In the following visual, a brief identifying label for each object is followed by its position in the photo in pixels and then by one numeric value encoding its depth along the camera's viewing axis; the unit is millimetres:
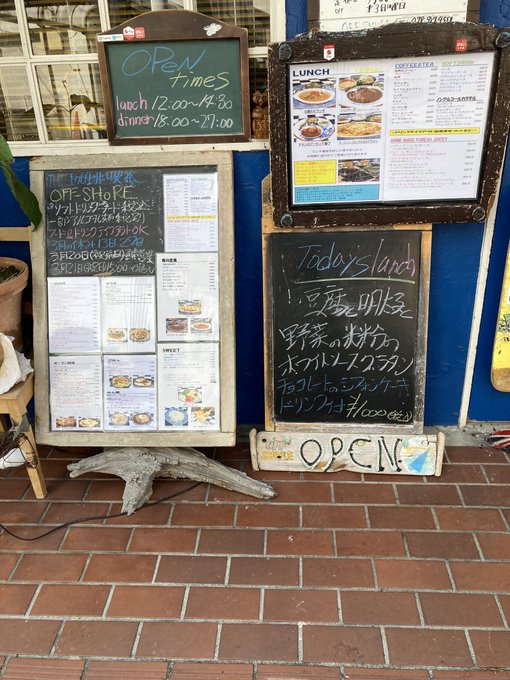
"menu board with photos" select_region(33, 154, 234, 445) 2951
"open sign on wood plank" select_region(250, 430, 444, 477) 3119
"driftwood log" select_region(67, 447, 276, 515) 3031
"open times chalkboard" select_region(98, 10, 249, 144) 2723
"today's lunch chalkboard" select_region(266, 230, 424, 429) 3000
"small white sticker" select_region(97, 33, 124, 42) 2742
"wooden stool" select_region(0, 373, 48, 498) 2816
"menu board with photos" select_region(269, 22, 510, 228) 2543
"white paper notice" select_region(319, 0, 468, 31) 2570
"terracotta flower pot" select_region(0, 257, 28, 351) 2842
